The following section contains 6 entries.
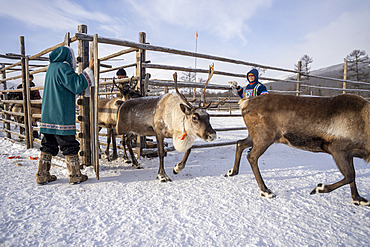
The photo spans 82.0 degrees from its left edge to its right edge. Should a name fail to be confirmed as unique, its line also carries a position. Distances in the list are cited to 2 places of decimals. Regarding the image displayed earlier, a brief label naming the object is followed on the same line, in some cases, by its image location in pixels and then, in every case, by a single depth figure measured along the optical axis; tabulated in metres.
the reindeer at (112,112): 4.34
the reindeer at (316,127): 2.62
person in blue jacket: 4.35
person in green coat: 3.04
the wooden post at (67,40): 3.62
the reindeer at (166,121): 3.28
